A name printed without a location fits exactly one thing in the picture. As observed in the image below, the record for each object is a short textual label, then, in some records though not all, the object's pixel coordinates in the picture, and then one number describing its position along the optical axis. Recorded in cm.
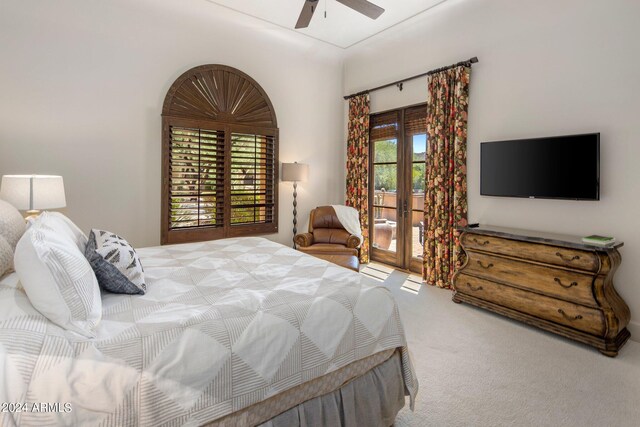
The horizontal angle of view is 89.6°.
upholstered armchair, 414
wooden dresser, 253
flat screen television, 283
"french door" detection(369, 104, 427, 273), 448
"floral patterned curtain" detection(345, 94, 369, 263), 505
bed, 100
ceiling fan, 278
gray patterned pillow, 159
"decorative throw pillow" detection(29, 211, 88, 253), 160
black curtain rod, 371
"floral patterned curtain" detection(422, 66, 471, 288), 379
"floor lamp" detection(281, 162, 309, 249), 456
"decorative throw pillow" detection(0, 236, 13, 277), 148
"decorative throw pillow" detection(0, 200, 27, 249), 158
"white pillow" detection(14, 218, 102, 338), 118
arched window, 384
